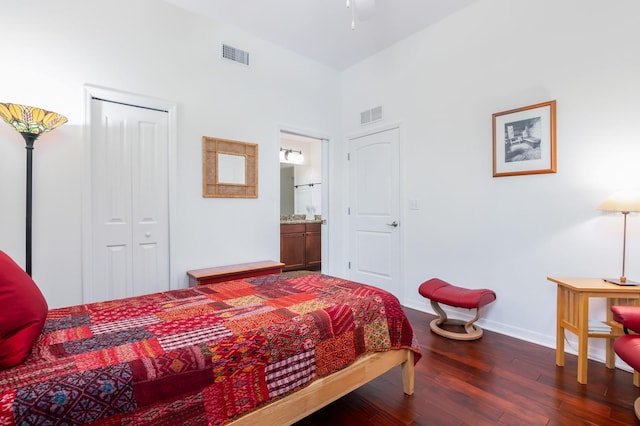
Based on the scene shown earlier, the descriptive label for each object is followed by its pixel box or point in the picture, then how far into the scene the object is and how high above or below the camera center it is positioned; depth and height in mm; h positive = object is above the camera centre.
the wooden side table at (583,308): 1963 -667
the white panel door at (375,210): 3705 -6
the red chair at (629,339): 1529 -678
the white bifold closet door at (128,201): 2598 +70
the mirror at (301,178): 6113 +642
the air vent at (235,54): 3265 +1658
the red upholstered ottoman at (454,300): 2584 -765
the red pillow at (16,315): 999 -371
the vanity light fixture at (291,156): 5949 +1025
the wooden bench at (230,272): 2811 -595
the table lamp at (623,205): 1938 +34
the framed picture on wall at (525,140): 2516 +592
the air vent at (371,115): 3850 +1195
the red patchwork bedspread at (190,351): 922 -523
